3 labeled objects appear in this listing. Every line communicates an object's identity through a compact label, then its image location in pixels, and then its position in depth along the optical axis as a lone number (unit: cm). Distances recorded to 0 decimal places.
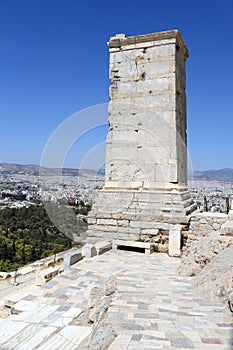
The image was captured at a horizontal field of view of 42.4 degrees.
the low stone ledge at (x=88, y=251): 678
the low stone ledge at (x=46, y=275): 532
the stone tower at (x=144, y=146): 780
